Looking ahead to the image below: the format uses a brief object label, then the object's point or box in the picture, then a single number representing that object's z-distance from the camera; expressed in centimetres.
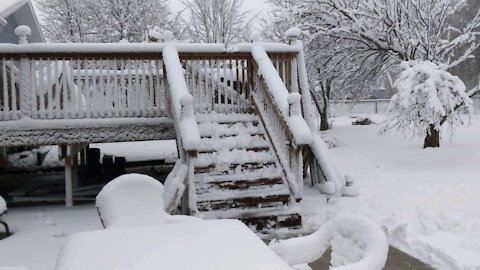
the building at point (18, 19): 1163
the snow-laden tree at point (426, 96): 1027
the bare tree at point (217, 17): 2500
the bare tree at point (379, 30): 1269
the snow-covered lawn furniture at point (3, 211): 635
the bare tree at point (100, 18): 2702
